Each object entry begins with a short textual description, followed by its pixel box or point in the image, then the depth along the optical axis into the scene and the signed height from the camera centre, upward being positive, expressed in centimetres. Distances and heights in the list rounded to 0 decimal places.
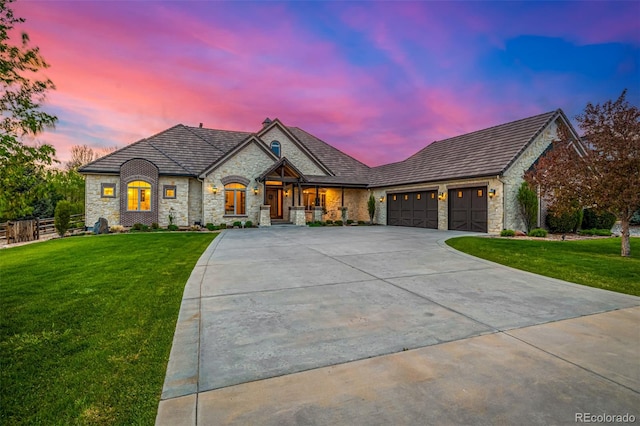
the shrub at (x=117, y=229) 1828 -117
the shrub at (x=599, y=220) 1747 -51
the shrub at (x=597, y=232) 1577 -110
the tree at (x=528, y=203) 1566 +41
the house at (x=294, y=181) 1672 +195
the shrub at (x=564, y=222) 1628 -59
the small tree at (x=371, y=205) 2456 +40
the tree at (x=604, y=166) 909 +143
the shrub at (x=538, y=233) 1482 -108
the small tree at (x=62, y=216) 1596 -35
